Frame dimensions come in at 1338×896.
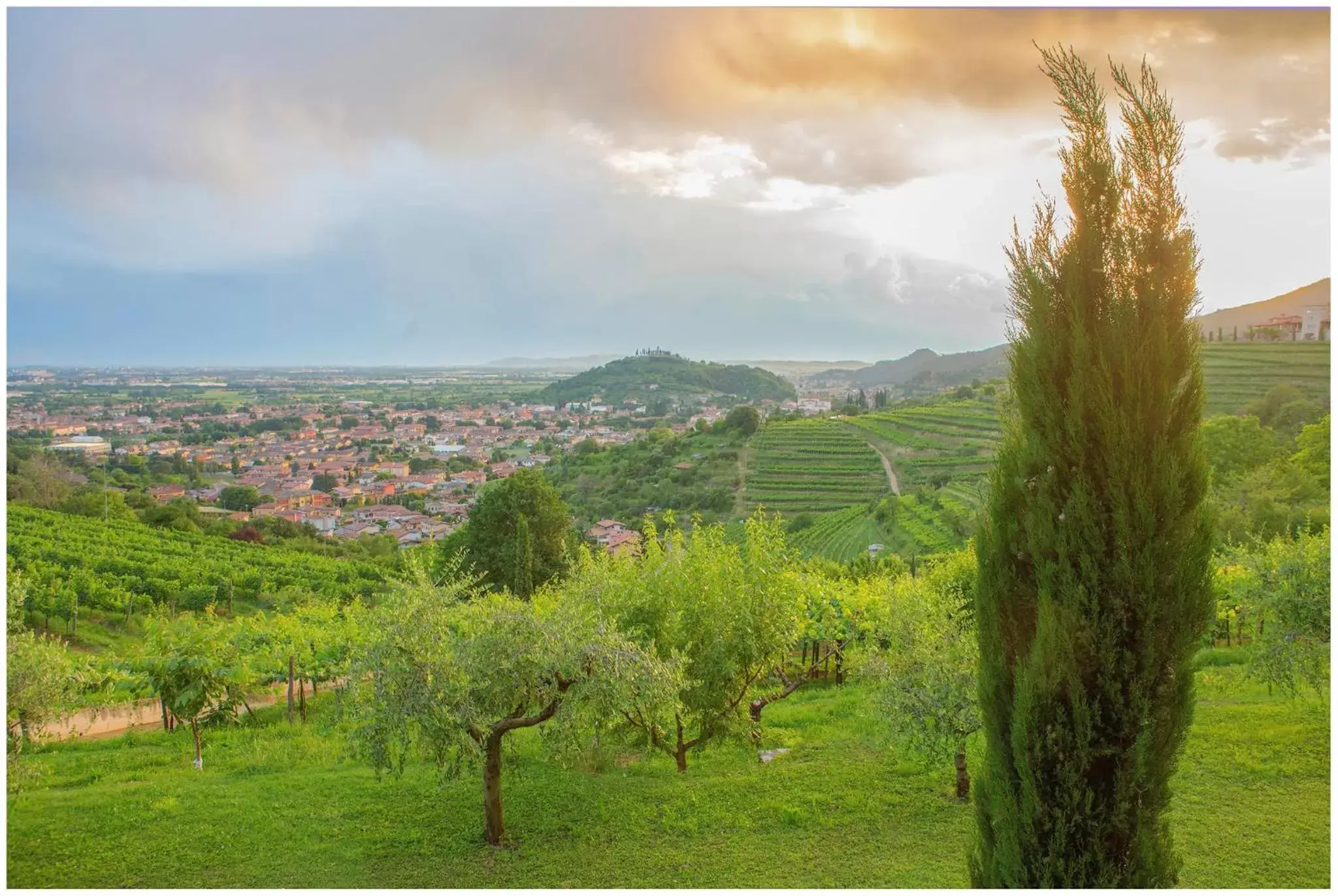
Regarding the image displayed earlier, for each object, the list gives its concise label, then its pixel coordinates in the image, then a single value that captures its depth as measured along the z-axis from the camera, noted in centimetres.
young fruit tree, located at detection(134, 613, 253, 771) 765
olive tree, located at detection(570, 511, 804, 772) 633
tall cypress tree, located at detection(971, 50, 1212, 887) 340
